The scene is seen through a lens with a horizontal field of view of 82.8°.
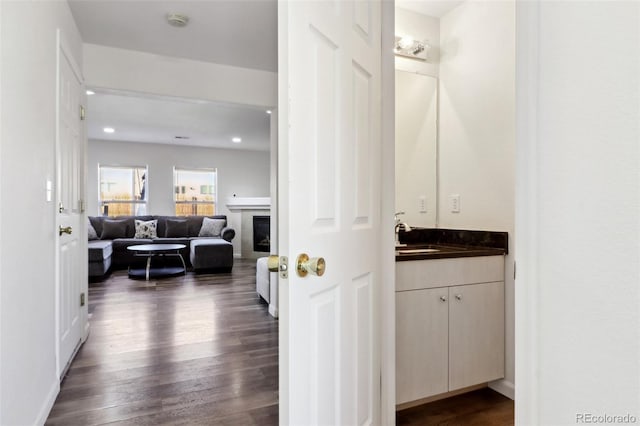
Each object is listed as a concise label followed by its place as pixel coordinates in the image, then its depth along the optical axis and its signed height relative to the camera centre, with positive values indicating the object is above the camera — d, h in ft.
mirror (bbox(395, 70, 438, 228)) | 8.18 +1.26
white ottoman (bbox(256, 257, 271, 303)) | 13.05 -2.74
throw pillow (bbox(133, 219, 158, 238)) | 22.68 -1.30
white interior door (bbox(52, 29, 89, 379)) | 6.80 +0.06
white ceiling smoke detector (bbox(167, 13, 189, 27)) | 8.09 +4.30
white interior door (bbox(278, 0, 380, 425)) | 3.00 +0.04
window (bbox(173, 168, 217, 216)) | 26.22 +1.28
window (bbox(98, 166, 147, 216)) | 24.49 +1.25
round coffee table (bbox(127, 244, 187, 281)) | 18.28 -2.97
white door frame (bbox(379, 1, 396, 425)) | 4.90 -0.41
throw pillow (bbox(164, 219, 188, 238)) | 23.53 -1.33
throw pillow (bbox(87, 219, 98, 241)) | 21.09 -1.46
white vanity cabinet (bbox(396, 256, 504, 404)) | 6.01 -2.03
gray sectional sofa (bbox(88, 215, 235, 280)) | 18.41 -1.87
